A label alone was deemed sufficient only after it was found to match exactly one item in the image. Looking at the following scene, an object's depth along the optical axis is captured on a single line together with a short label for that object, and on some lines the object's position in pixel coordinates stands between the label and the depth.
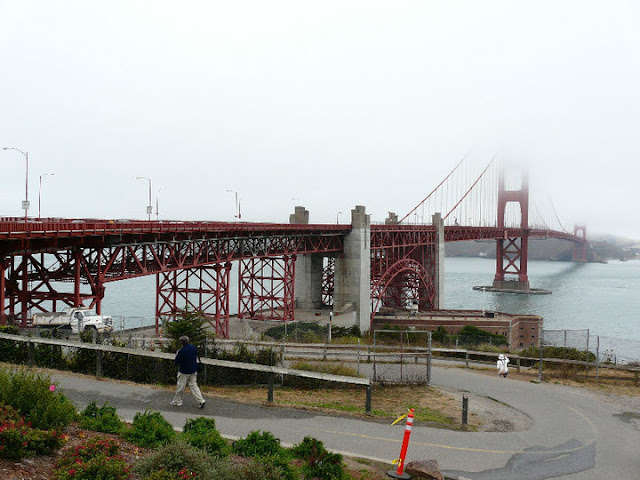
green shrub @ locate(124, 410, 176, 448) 8.41
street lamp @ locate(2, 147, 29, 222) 26.20
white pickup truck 24.67
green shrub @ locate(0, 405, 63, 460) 7.00
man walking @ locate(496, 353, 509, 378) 20.47
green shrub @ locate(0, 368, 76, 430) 8.08
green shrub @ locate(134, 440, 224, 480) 7.12
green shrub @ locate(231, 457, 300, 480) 7.25
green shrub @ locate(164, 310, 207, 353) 17.42
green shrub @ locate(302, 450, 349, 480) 7.91
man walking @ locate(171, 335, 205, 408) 11.30
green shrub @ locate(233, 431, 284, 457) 8.56
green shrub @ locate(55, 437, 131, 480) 6.80
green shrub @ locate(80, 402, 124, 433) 8.82
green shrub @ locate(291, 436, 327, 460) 8.27
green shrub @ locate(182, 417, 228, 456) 8.33
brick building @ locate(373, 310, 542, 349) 55.88
